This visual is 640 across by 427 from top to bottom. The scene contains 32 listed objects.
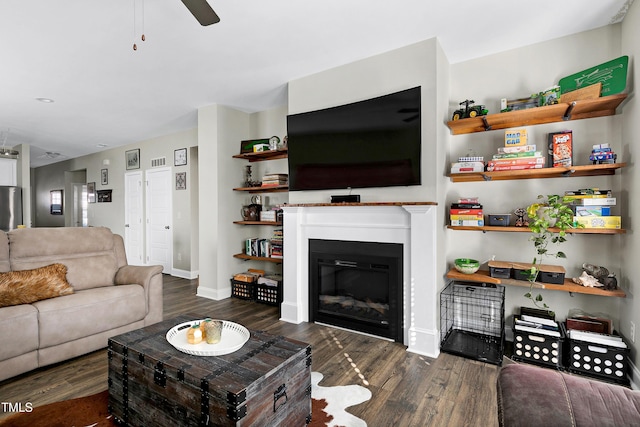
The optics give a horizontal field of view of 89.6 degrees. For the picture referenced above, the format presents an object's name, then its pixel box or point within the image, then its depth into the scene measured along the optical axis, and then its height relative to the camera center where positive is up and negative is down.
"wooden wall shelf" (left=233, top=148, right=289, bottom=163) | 4.07 +0.72
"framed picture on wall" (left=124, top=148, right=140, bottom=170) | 6.48 +1.05
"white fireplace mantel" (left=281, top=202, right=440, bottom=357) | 2.63 -0.31
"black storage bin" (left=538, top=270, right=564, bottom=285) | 2.43 -0.54
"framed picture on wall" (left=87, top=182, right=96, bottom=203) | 7.60 +0.43
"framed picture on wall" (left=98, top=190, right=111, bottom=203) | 7.15 +0.32
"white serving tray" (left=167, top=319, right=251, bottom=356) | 1.61 -0.72
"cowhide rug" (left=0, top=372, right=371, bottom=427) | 1.76 -1.17
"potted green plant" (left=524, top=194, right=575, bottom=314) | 2.37 -0.14
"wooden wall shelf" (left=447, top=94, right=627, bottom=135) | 2.32 +0.73
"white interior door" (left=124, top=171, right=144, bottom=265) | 6.47 -0.15
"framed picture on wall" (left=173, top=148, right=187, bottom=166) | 5.64 +0.93
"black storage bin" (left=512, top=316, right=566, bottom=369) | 2.37 -1.06
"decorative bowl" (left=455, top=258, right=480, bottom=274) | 2.74 -0.50
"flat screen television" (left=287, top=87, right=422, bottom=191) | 2.77 +0.61
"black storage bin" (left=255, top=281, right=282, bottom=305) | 3.91 -1.05
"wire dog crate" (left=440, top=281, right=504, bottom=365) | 2.71 -1.03
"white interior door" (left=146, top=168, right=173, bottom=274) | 5.93 -0.16
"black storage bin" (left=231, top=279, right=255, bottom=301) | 4.20 -1.07
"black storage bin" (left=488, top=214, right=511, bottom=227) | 2.69 -0.11
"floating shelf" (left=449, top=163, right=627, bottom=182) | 2.32 +0.27
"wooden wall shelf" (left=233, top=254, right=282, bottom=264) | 4.03 -0.65
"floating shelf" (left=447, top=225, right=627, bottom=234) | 2.27 -0.18
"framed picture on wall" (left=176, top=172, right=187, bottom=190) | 5.64 +0.51
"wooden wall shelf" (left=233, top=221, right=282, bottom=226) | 4.06 -0.18
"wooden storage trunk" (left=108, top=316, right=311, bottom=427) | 1.36 -0.81
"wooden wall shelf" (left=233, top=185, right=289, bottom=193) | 4.06 +0.26
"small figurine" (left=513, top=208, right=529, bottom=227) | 2.67 -0.09
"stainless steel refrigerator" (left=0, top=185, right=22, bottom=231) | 5.96 +0.07
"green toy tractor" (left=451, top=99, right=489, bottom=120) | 2.75 +0.83
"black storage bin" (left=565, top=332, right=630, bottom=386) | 2.17 -1.07
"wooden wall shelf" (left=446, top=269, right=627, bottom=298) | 2.27 -0.60
